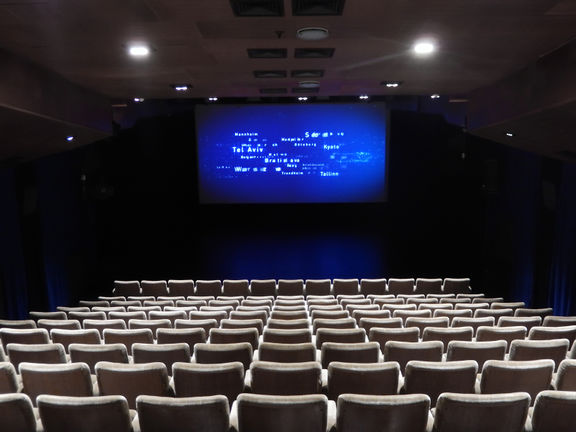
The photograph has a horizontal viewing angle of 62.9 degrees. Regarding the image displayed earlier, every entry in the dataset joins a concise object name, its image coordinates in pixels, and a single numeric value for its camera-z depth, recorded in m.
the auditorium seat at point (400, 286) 9.20
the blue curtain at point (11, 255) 8.66
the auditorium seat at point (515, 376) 3.35
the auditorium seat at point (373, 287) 9.24
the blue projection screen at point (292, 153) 13.01
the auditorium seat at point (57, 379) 3.40
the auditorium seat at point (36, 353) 4.14
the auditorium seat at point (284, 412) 2.59
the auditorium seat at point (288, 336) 4.84
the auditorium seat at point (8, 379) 3.43
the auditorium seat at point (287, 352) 4.09
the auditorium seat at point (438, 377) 3.36
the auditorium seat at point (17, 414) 2.70
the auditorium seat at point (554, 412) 2.73
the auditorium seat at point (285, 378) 3.33
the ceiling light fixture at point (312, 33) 4.96
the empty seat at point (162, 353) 4.08
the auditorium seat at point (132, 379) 3.33
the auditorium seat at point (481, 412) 2.65
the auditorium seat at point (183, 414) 2.61
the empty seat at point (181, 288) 9.40
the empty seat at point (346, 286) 9.20
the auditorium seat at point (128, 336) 4.83
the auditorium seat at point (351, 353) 4.04
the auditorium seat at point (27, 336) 4.94
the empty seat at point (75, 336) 4.82
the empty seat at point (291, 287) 9.27
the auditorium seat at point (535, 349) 4.04
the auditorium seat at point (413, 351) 4.06
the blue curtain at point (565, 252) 8.32
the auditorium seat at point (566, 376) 3.40
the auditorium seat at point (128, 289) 9.55
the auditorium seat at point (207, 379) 3.29
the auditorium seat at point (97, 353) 4.11
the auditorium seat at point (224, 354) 4.02
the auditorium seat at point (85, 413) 2.64
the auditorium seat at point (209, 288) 9.34
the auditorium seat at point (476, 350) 4.09
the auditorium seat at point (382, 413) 2.57
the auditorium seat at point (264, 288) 9.23
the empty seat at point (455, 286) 9.46
